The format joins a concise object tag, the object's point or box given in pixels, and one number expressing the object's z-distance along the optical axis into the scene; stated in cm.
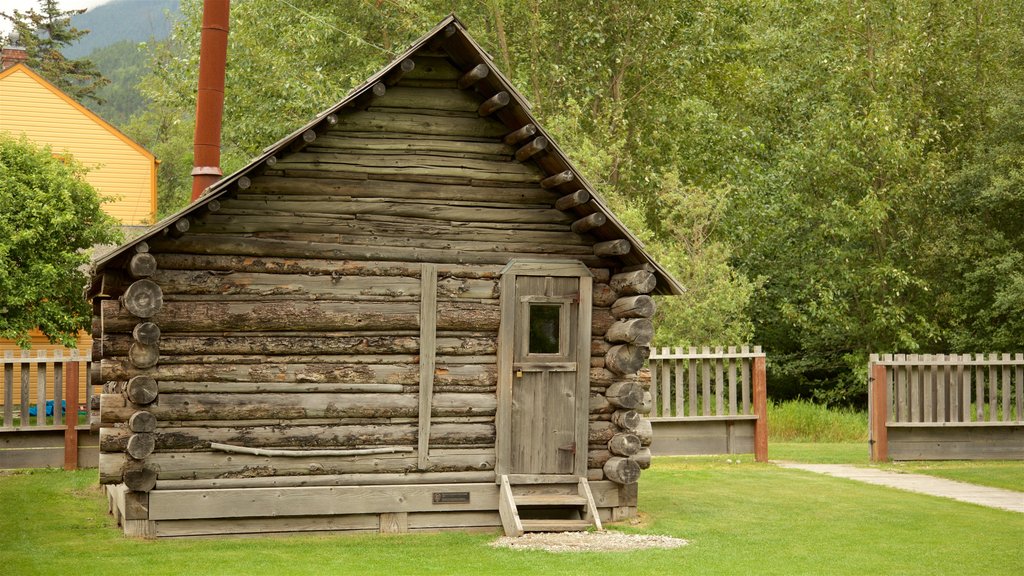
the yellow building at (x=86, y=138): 3438
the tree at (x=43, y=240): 2398
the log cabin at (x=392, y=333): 1206
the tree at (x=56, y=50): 6288
